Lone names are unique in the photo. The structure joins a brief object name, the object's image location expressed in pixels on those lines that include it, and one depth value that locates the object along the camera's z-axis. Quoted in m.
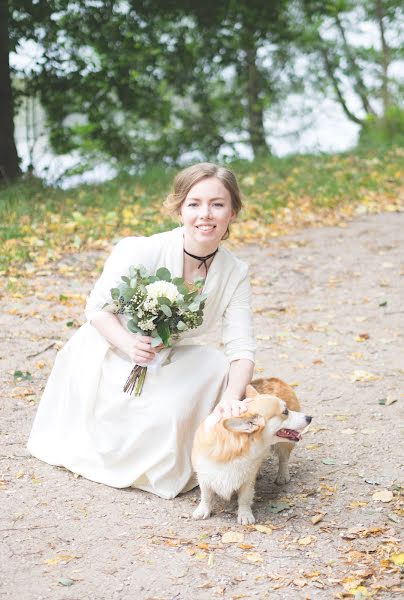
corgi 3.42
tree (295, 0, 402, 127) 17.95
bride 3.78
